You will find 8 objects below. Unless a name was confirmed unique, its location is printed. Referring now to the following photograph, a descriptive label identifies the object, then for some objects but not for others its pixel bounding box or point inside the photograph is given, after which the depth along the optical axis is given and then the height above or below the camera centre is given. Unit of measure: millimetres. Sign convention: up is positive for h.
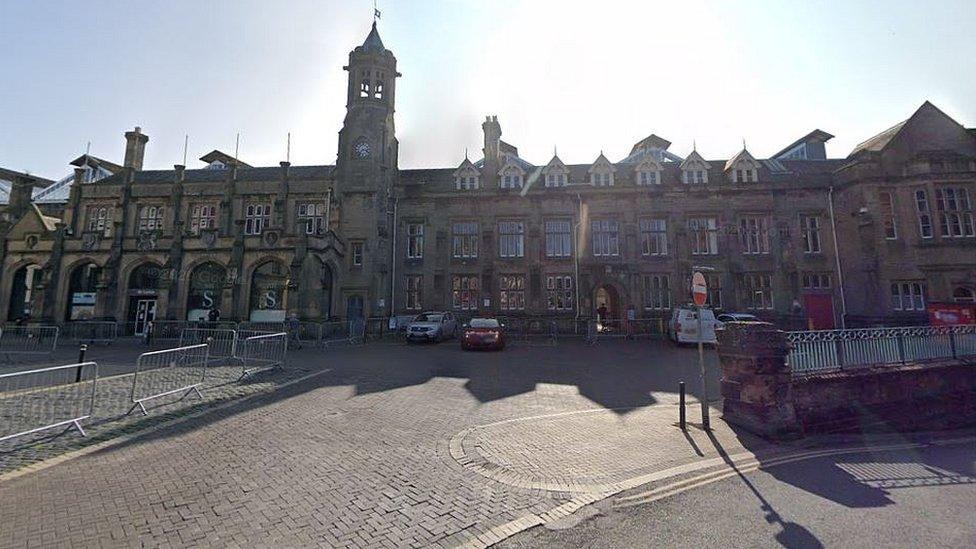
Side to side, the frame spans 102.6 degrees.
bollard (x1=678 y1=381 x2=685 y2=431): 7797 -1975
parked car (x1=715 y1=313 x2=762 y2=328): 20783 -336
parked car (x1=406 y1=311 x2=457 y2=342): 22031 -862
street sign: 8289 +469
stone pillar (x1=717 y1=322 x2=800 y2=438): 7465 -1414
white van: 19469 -717
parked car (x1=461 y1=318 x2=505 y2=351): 19328 -1257
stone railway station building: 24172 +5216
